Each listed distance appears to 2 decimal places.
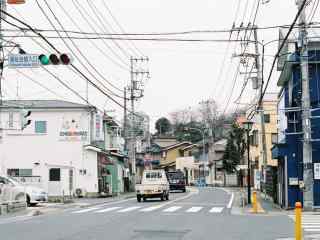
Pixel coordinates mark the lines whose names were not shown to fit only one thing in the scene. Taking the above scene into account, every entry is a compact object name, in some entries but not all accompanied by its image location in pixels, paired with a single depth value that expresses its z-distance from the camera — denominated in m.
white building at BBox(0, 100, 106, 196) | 47.88
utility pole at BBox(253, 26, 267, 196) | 37.84
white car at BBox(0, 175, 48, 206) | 27.80
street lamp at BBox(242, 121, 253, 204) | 33.44
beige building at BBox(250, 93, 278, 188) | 61.81
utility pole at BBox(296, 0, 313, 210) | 26.20
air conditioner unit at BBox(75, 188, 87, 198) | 46.66
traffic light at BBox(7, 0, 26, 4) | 15.53
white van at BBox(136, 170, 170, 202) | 39.25
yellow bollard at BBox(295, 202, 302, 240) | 12.55
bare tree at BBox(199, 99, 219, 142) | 101.06
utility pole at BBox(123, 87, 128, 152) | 57.28
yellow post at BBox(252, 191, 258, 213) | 27.05
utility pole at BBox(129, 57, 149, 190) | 59.91
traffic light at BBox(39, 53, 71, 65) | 19.52
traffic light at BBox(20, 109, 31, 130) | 32.03
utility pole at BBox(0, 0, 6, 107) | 19.91
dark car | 62.03
